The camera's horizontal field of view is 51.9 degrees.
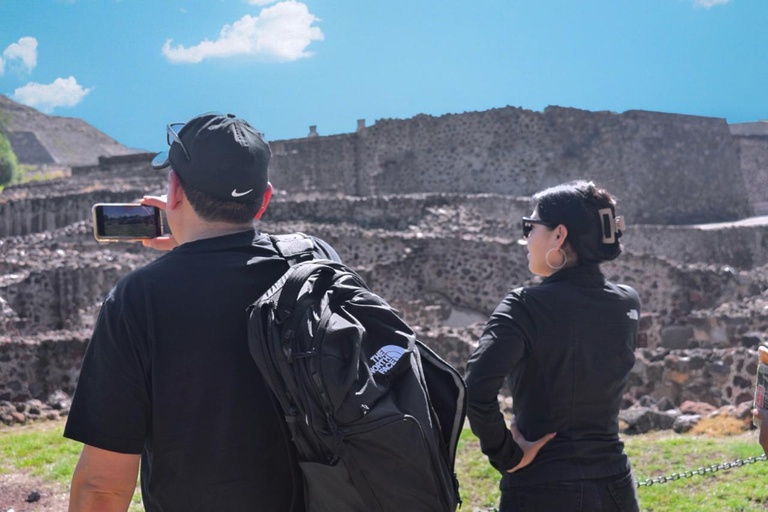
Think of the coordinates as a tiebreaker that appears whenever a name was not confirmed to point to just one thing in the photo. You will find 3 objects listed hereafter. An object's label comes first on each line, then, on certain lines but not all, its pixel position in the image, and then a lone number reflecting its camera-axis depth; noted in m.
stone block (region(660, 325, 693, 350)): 10.39
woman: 2.67
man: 1.96
